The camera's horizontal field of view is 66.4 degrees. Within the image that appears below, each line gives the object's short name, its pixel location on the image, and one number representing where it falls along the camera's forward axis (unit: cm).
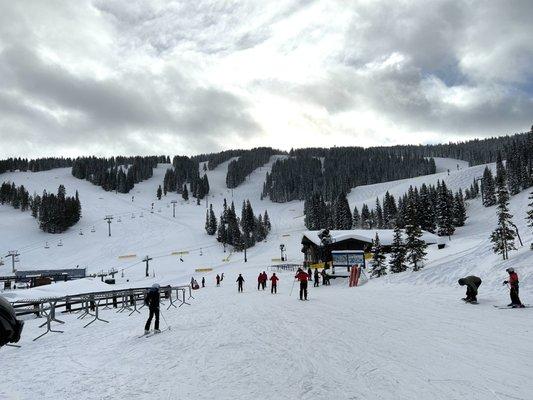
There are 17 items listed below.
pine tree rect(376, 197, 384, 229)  11922
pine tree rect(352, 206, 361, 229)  12701
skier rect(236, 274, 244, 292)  3170
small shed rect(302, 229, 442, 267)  6050
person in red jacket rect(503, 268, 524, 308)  1434
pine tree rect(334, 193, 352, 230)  11557
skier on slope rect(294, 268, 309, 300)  2199
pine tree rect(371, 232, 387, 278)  3466
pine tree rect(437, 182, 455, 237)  8016
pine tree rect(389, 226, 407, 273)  3281
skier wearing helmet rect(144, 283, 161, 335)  1350
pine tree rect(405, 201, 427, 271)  3022
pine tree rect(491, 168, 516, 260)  2284
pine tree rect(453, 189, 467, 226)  9169
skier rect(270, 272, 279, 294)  2803
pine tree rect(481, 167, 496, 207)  10256
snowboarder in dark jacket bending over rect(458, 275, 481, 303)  1642
